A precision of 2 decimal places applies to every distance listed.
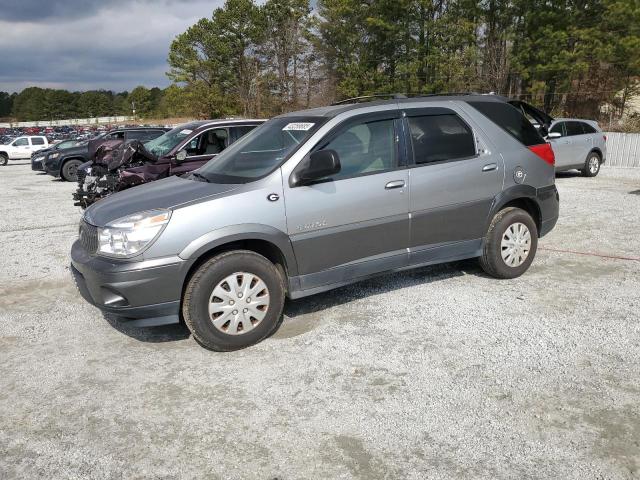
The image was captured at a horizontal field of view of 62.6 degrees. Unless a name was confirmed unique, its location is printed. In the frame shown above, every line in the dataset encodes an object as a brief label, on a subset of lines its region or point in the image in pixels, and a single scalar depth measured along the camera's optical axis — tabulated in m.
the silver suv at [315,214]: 3.82
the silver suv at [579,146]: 13.37
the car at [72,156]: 16.11
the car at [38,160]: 18.79
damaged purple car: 8.83
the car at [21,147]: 26.70
